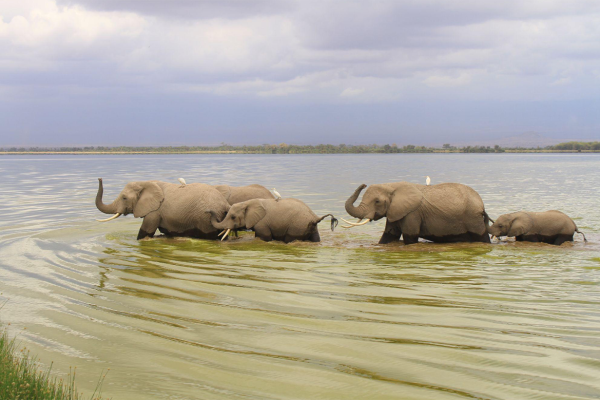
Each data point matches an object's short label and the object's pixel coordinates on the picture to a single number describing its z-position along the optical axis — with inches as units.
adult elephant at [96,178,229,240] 633.0
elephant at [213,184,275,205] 713.0
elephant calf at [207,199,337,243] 609.3
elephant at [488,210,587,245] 598.2
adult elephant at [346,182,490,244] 602.5
